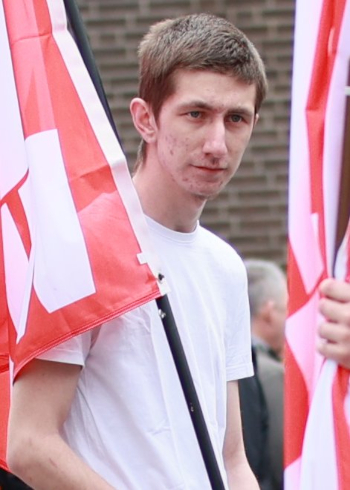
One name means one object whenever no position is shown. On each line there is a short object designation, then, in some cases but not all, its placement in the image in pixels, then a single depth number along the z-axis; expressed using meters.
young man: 4.41
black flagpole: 4.56
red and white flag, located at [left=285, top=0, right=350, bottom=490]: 4.03
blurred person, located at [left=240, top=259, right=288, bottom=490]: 8.75
